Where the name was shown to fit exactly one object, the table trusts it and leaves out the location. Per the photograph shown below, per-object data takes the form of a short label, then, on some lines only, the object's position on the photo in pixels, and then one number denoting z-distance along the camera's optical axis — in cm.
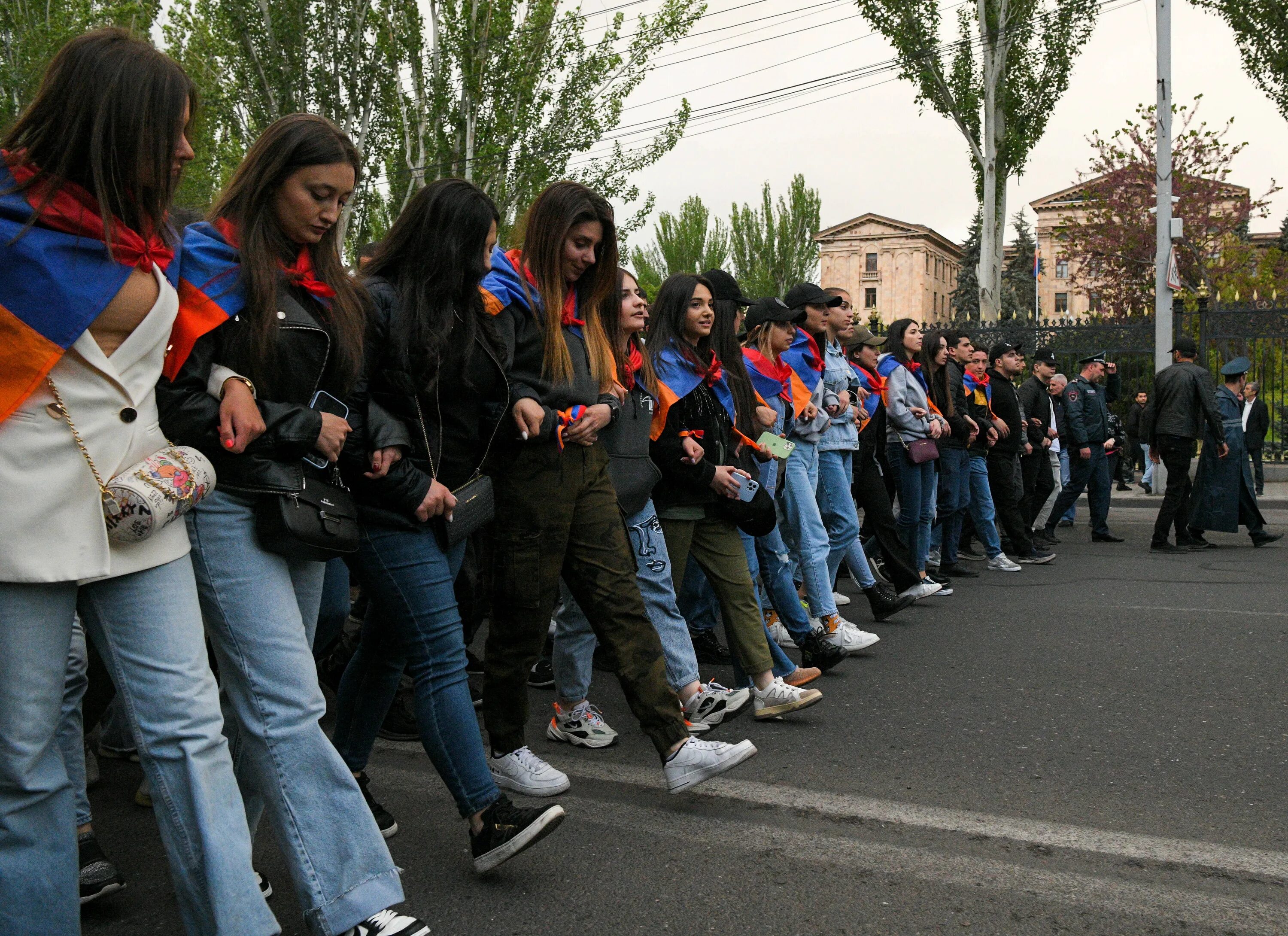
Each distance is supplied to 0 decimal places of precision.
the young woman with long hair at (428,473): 301
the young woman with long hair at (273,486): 249
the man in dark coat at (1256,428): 1489
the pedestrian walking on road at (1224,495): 1073
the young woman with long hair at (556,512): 359
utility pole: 1616
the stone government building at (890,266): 9088
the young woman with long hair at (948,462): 856
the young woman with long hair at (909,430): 793
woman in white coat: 214
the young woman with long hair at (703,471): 450
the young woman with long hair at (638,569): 418
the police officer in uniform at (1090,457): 1151
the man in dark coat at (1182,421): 1070
